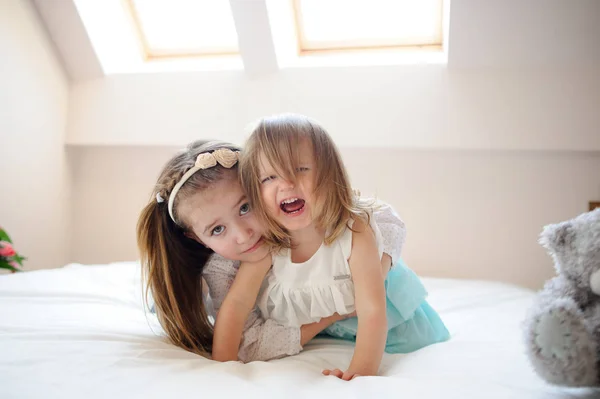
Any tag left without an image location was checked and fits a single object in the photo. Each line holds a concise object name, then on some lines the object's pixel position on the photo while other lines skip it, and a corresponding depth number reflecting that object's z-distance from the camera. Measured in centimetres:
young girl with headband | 114
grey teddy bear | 71
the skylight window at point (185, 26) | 265
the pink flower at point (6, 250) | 189
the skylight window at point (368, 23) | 245
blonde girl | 106
